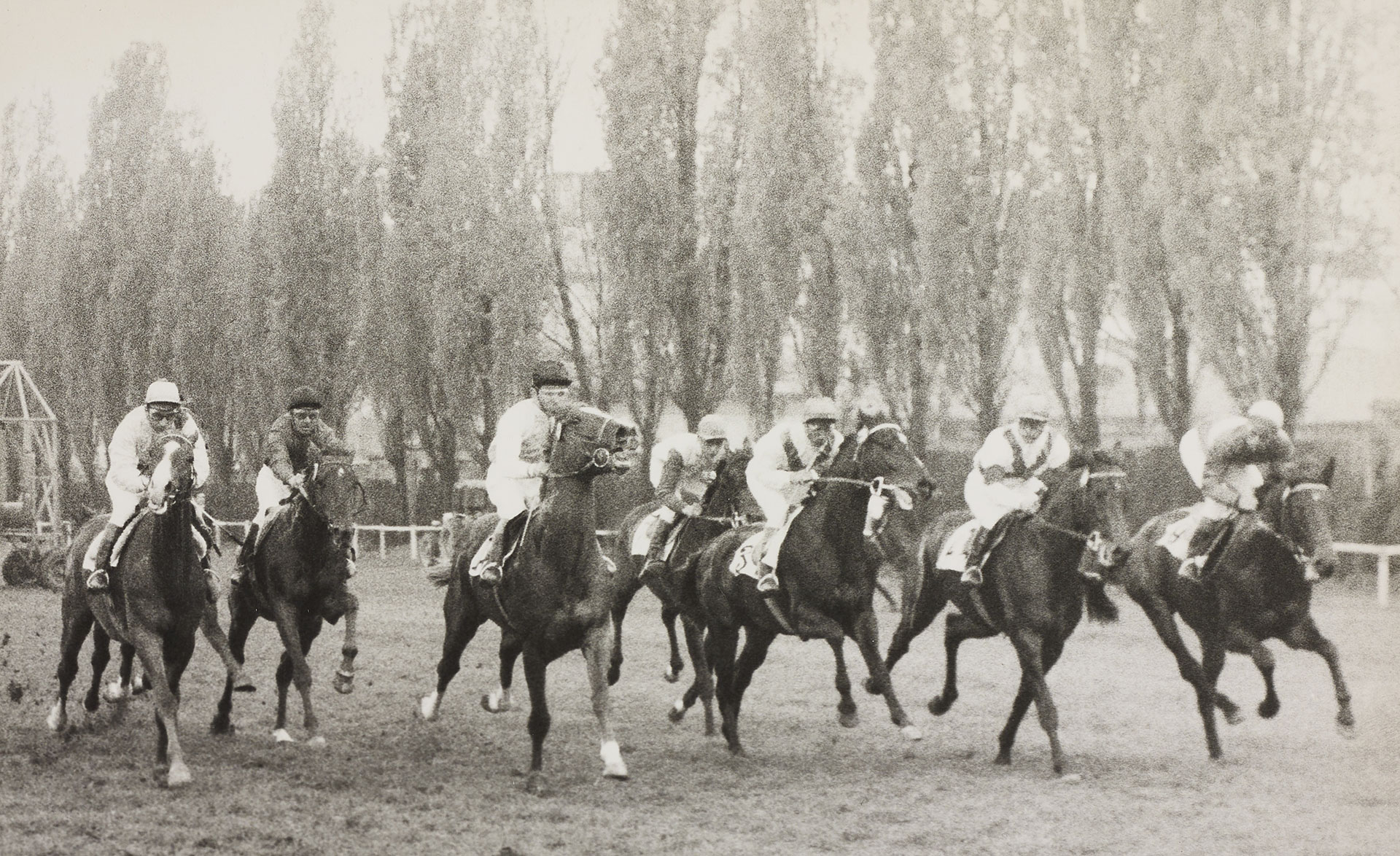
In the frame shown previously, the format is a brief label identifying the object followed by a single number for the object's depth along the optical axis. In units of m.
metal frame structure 18.91
